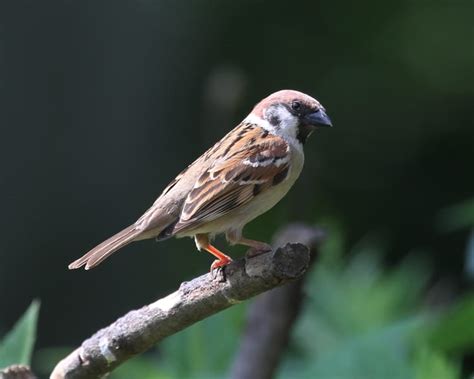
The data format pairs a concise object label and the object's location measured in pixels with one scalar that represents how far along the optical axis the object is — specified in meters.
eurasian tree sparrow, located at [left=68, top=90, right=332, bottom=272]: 4.81
